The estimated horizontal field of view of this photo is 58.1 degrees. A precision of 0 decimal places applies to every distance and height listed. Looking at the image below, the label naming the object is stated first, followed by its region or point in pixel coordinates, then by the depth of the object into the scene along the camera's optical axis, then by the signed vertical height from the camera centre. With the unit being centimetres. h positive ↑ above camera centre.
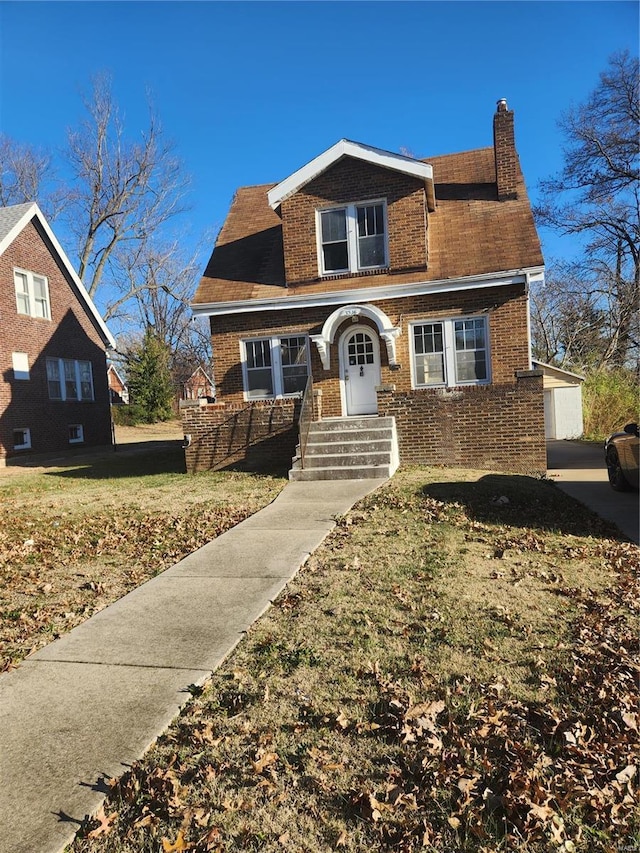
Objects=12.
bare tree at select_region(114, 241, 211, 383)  4020 +691
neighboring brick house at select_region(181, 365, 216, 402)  4247 +144
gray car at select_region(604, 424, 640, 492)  884 -125
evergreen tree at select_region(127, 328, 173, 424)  3353 +141
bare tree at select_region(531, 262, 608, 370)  3409 +378
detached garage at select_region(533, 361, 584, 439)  2097 -68
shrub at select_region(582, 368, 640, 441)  2081 -87
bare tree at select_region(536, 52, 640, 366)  2748 +906
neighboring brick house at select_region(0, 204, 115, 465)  1938 +234
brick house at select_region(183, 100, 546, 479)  1198 +171
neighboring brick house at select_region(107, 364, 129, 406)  5474 +251
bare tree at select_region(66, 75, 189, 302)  3666 +1303
